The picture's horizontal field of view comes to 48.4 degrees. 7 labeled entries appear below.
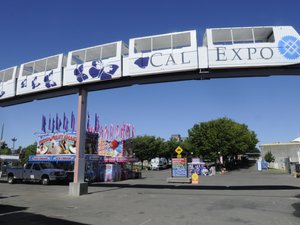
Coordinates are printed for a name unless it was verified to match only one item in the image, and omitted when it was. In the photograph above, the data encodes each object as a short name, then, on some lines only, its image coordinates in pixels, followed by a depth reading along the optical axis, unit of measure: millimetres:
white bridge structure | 17062
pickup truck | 29250
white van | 81950
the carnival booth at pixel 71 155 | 33062
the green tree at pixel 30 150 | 77050
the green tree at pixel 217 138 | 64312
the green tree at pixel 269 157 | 95500
